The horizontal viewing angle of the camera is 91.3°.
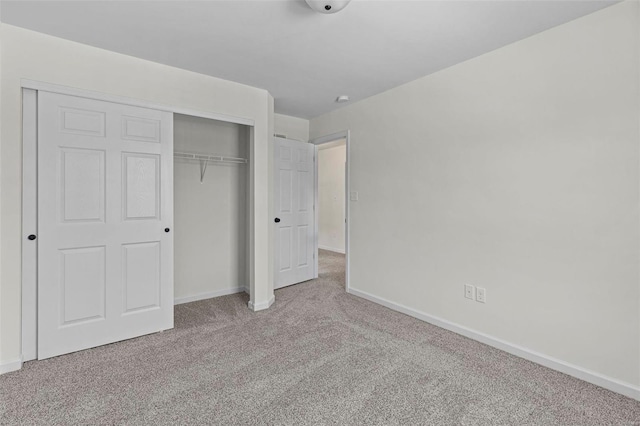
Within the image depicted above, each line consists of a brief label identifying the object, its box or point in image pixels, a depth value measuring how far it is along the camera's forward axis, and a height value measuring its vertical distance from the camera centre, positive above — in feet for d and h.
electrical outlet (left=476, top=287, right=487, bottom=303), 8.64 -2.26
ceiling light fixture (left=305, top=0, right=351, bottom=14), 5.88 +3.98
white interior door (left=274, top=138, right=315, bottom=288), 13.50 +0.08
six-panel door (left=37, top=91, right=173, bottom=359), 7.70 -0.28
